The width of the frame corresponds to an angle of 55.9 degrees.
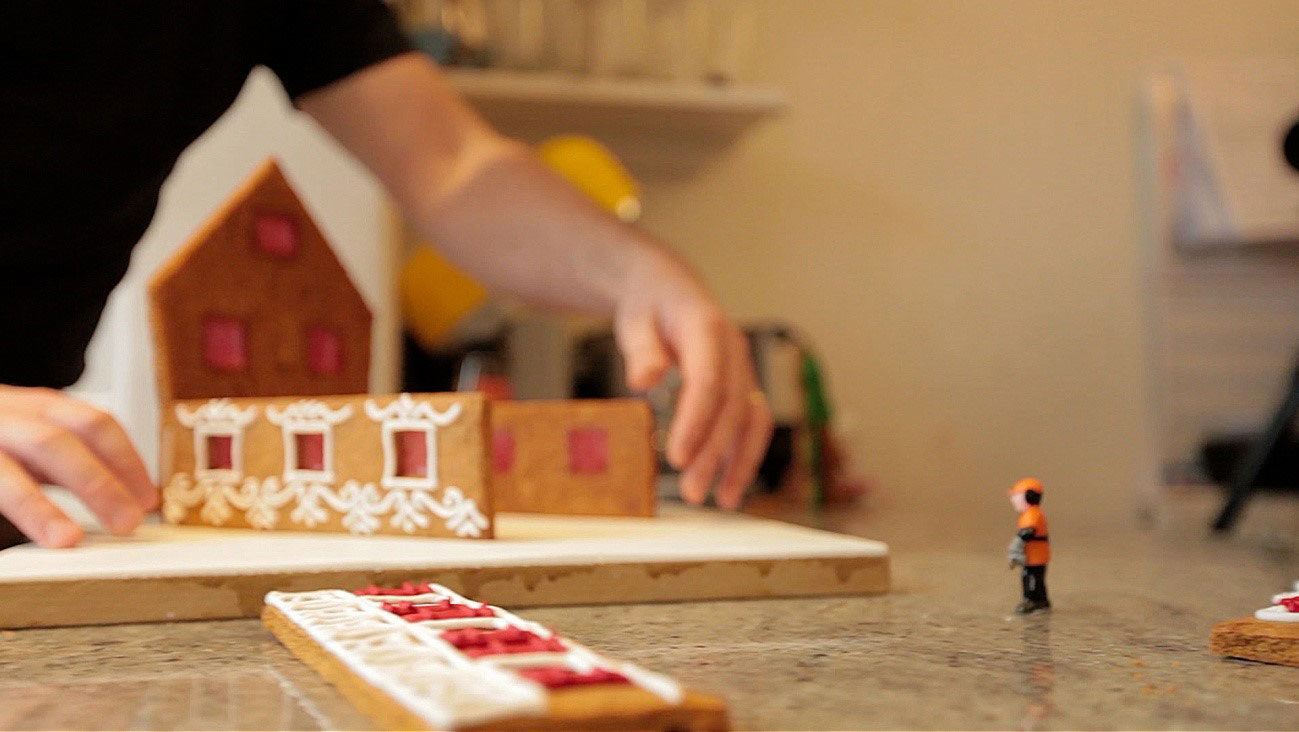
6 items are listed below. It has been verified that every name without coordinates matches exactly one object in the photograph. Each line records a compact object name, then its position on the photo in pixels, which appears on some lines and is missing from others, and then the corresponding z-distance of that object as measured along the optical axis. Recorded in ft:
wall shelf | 6.25
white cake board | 1.95
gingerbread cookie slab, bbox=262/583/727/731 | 0.98
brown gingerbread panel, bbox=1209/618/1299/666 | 1.53
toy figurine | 1.93
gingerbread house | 2.43
